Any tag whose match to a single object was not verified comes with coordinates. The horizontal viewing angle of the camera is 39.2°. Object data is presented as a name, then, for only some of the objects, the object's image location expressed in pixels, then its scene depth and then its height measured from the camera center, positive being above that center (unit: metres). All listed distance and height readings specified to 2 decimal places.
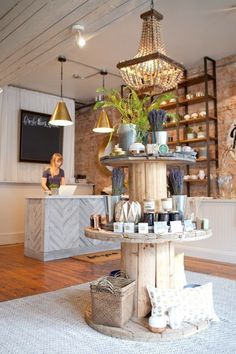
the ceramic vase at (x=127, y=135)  2.31 +0.40
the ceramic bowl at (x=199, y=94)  5.49 +1.64
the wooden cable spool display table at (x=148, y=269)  2.08 -0.54
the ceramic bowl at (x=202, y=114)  5.46 +1.30
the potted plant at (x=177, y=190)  2.25 +0.02
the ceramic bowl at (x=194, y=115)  5.57 +1.30
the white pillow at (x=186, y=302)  2.16 -0.73
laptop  4.89 +0.03
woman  5.45 +0.28
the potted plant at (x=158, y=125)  2.26 +0.47
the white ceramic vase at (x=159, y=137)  2.26 +0.38
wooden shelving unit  5.37 +1.33
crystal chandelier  3.11 +1.24
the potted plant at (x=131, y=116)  2.33 +0.56
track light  3.09 +1.52
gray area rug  1.92 -0.91
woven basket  2.11 -0.71
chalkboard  6.68 +1.14
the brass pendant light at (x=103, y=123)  5.47 +1.14
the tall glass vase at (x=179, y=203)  2.25 -0.07
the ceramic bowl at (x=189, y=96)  5.65 +1.65
